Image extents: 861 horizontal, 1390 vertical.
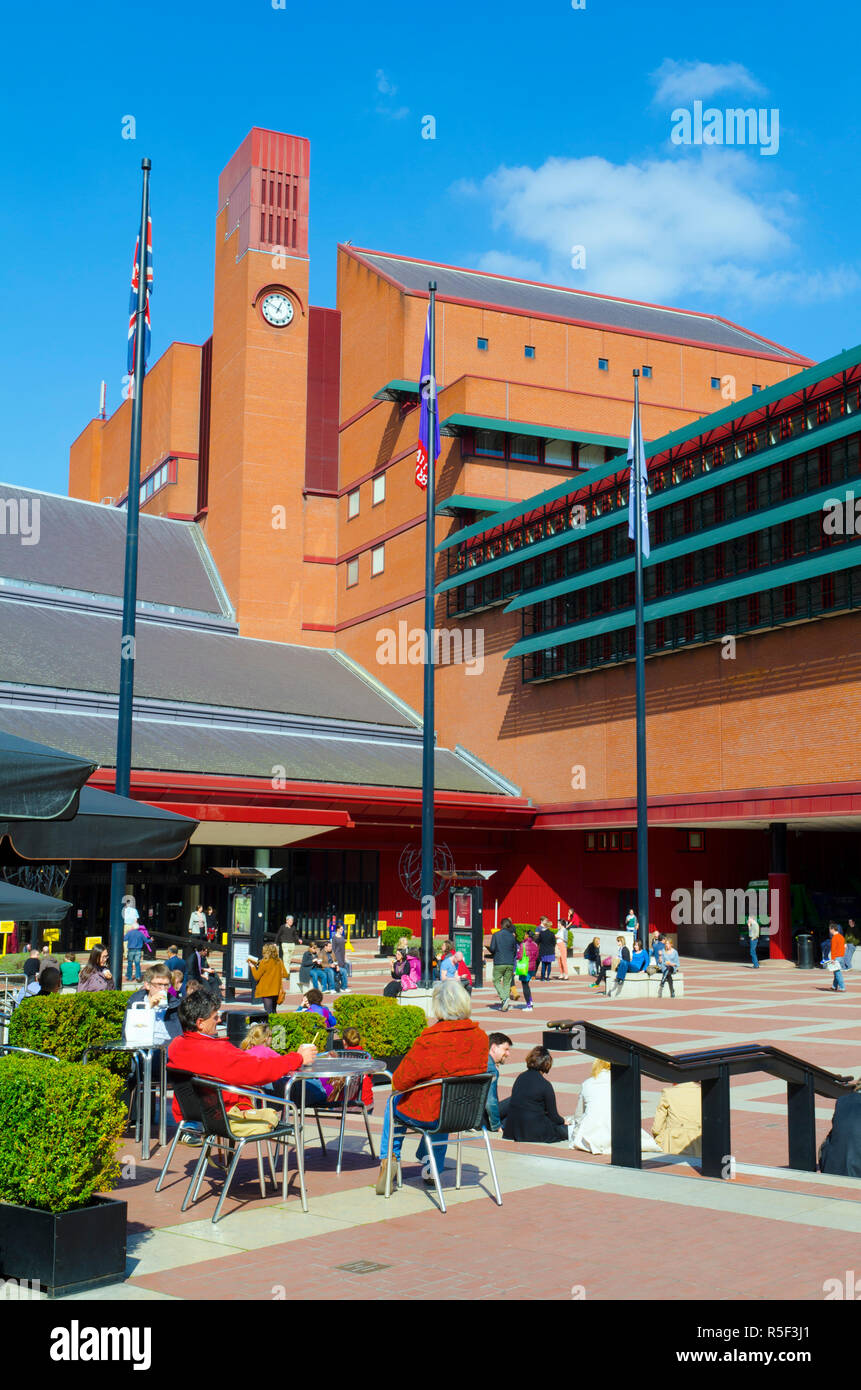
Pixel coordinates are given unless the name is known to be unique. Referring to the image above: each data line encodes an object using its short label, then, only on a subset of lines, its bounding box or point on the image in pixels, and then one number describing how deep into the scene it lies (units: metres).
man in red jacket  7.86
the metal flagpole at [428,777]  21.83
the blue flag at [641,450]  29.23
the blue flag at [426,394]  24.94
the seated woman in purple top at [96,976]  16.03
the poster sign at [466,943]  28.33
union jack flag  19.67
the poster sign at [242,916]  24.97
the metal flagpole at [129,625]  15.54
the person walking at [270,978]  19.09
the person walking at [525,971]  24.22
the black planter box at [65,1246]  5.82
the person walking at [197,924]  34.97
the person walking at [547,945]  31.98
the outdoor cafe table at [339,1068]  8.38
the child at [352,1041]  10.88
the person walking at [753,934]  35.59
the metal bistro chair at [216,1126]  7.54
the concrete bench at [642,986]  26.89
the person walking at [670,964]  26.62
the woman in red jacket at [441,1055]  8.12
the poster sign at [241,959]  25.33
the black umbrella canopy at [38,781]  7.09
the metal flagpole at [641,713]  28.53
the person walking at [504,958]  23.78
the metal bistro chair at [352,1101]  9.52
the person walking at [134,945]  28.64
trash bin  35.00
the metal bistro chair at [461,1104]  7.86
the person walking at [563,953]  33.25
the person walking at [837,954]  26.69
